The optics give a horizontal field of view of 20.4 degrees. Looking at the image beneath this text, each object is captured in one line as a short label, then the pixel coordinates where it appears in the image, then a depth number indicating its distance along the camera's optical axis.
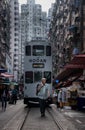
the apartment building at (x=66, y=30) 35.67
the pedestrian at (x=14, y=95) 26.41
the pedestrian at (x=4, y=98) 16.91
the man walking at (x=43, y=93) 11.94
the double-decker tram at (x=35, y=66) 19.29
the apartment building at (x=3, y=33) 55.26
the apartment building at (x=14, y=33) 82.90
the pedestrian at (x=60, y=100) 20.05
